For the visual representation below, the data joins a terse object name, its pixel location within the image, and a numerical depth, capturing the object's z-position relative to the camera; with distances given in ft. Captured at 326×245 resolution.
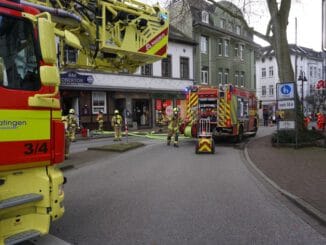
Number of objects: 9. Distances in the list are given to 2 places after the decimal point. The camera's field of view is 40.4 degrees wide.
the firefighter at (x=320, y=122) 78.72
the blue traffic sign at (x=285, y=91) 56.65
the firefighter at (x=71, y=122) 51.52
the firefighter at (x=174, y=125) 63.72
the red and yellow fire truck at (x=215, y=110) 65.36
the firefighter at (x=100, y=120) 97.72
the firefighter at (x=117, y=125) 74.00
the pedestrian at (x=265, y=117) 138.21
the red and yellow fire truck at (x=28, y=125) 15.64
